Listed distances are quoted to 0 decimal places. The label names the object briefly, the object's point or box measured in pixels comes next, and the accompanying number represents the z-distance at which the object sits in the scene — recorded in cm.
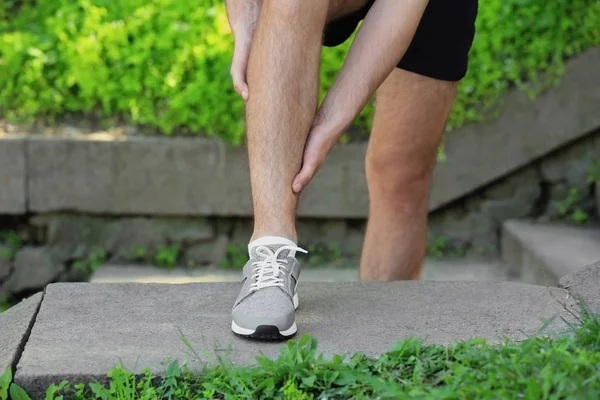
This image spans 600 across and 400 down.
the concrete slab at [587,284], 404
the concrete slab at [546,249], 661
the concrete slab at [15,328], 362
